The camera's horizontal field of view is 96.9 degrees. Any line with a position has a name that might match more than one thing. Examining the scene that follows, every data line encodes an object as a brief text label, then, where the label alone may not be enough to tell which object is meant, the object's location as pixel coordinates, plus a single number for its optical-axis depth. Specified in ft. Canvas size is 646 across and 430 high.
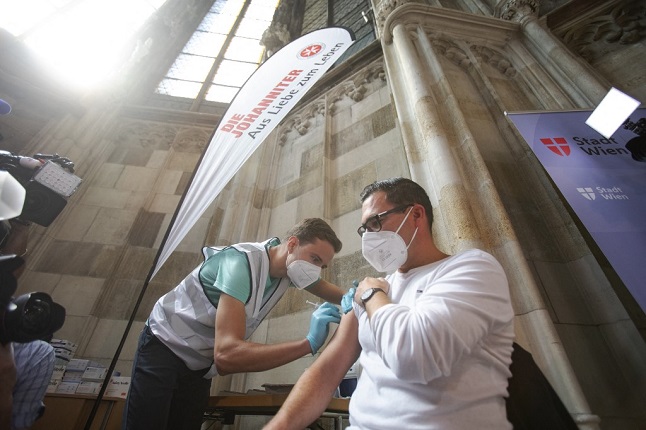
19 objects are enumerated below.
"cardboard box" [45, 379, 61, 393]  6.86
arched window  22.93
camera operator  3.39
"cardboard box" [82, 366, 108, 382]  7.39
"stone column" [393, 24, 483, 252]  5.47
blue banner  4.83
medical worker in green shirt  4.34
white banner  7.18
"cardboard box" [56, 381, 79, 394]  6.96
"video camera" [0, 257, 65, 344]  2.92
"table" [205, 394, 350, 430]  4.87
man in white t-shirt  2.24
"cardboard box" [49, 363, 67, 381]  7.18
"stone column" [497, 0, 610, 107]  8.81
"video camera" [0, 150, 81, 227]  5.98
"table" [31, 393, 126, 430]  6.42
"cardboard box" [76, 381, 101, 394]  7.11
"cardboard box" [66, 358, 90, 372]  7.56
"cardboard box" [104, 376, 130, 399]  6.97
